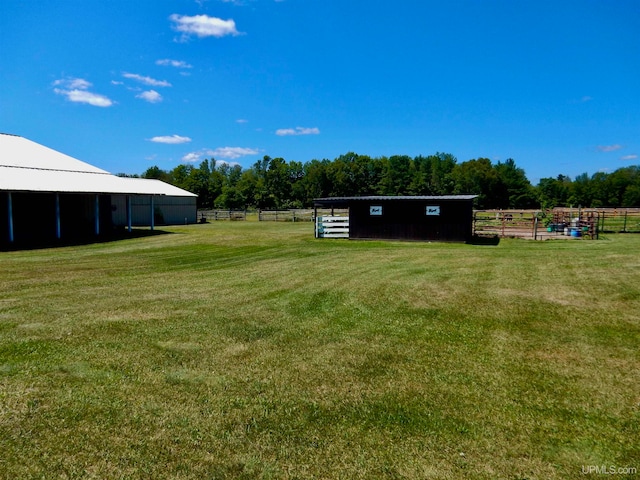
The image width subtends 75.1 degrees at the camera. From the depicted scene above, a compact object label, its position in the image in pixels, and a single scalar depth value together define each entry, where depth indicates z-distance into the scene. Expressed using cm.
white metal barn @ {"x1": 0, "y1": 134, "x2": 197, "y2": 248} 2077
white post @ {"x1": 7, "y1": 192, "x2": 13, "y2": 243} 1893
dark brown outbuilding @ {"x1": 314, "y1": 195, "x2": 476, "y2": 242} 2137
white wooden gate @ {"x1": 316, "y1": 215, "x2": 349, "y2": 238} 2391
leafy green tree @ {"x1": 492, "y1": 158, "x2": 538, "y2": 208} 8750
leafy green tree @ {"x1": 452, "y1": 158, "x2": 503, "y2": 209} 8600
